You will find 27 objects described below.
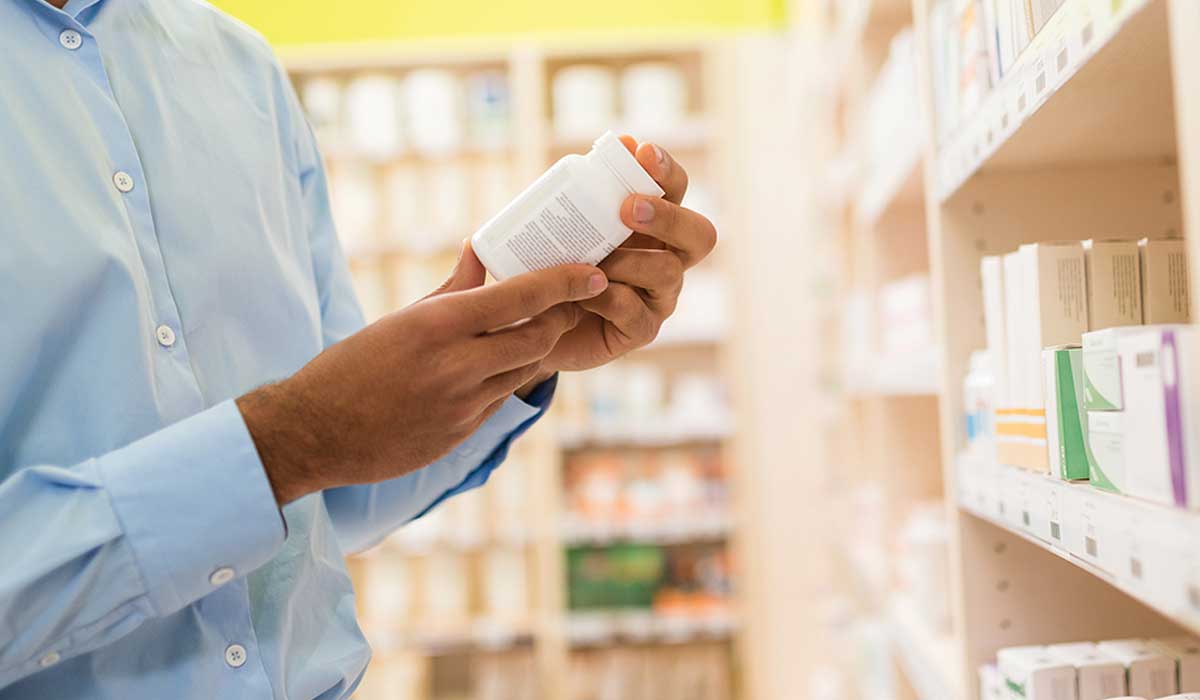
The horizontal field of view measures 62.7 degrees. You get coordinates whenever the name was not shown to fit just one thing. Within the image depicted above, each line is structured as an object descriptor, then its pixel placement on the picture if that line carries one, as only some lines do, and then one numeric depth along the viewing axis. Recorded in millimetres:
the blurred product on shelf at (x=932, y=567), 1844
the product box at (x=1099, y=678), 1066
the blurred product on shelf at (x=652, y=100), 3582
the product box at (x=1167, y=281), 1002
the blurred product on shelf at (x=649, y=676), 3561
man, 778
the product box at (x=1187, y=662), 1050
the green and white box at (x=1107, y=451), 822
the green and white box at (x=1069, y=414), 949
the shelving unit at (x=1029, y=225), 1004
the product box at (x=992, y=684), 1191
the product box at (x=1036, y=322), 1060
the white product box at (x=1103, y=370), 829
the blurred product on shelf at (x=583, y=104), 3594
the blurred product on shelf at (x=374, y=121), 3584
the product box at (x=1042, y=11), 977
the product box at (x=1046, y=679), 1071
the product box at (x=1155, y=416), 705
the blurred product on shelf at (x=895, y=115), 1801
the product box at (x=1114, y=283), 1026
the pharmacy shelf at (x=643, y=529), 3459
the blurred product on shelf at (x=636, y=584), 3527
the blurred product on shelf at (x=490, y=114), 3615
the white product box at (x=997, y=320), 1196
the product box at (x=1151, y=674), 1062
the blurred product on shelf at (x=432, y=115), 3590
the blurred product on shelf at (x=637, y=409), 3510
